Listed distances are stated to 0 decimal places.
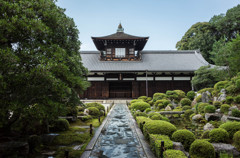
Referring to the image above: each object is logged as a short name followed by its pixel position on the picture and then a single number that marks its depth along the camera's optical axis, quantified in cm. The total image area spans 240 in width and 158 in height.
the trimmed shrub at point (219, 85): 1245
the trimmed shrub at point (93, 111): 1065
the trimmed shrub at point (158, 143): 411
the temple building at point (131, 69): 2155
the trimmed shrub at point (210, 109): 954
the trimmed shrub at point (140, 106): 1243
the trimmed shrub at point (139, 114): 938
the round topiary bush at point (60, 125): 696
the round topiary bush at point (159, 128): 548
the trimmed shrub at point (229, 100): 1012
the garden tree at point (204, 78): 1756
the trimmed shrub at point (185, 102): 1316
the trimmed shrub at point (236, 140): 493
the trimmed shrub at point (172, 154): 358
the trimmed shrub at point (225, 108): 924
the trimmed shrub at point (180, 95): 1536
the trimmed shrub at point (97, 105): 1199
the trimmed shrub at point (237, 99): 956
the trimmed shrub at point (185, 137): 495
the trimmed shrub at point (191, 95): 1449
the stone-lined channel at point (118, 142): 470
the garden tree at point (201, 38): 3431
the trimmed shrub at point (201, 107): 1037
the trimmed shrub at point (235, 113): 818
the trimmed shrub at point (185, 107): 1215
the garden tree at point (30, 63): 361
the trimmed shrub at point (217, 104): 1036
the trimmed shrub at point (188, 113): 1109
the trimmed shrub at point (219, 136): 532
